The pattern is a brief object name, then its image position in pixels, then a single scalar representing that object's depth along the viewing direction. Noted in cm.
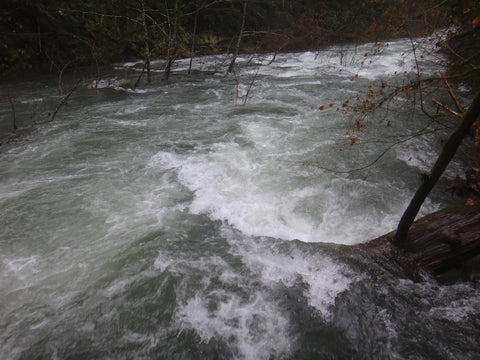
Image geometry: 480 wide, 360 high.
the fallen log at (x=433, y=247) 307
